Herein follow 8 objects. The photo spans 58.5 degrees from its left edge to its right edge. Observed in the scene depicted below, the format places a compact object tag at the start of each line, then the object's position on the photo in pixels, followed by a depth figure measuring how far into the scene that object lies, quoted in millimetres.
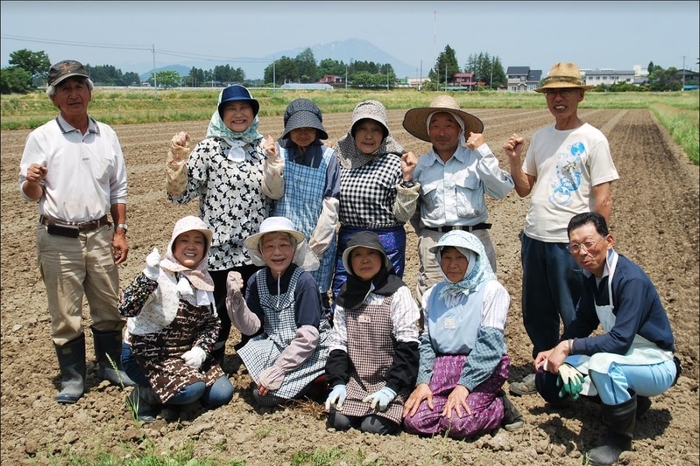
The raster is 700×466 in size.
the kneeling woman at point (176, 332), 3680
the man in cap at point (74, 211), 3846
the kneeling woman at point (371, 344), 3492
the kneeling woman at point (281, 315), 3748
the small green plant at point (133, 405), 3812
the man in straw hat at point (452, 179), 3801
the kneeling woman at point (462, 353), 3381
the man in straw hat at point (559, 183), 3596
